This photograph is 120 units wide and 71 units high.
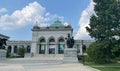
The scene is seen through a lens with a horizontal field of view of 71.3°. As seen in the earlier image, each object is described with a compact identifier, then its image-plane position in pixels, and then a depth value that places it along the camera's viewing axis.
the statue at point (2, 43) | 14.63
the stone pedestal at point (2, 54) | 13.96
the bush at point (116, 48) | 10.63
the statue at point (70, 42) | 13.35
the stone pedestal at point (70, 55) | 12.80
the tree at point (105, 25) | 11.07
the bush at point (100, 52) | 11.13
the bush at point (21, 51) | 29.00
